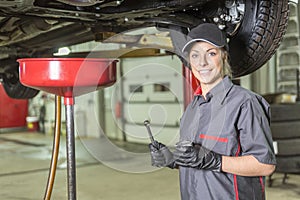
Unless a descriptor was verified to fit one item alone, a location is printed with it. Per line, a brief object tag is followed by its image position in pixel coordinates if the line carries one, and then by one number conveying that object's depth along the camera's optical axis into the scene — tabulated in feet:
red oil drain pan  4.85
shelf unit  18.80
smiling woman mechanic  4.37
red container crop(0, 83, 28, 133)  28.02
